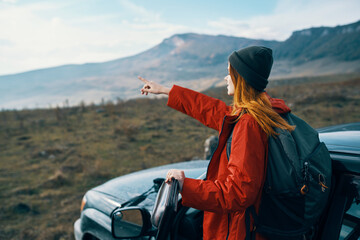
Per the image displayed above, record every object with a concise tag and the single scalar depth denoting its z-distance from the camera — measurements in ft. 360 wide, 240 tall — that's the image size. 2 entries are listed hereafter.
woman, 3.73
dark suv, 4.63
